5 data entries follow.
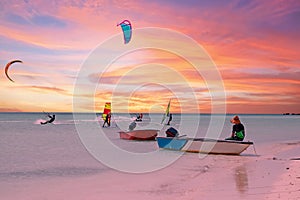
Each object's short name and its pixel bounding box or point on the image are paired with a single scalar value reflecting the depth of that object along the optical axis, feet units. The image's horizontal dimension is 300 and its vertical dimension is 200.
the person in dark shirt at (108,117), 105.07
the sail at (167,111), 93.97
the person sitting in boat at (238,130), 35.39
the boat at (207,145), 35.40
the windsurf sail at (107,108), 98.59
